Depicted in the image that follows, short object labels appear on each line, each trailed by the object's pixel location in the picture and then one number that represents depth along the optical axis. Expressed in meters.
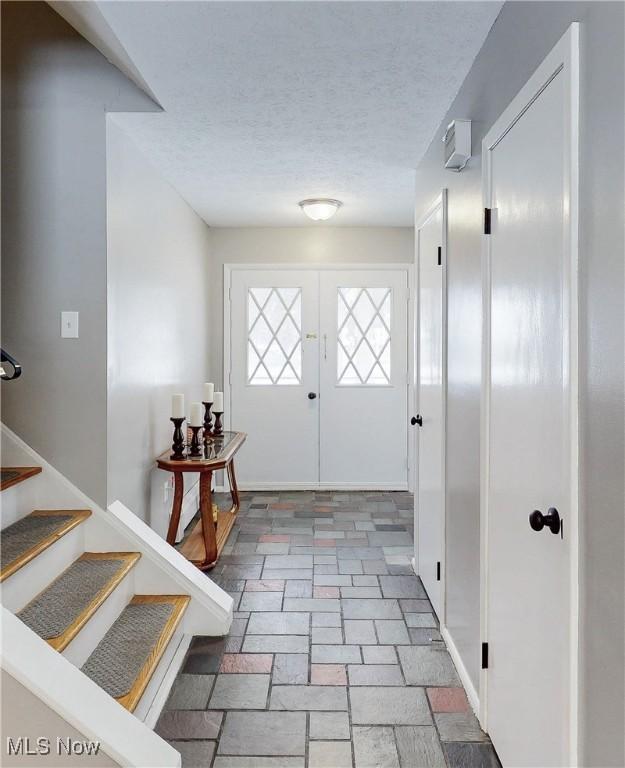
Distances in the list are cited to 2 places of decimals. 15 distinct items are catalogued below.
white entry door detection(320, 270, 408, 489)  5.30
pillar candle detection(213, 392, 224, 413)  4.18
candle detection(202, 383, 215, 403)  4.14
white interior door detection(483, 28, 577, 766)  1.30
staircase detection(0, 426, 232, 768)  1.46
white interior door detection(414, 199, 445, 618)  2.70
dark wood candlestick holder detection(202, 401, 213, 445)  3.93
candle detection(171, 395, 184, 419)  3.37
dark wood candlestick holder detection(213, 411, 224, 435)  4.30
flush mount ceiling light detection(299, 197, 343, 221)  4.22
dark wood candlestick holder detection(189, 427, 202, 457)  3.50
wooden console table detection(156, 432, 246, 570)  3.24
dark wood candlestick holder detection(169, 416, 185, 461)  3.35
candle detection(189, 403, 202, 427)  3.61
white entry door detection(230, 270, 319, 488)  5.29
